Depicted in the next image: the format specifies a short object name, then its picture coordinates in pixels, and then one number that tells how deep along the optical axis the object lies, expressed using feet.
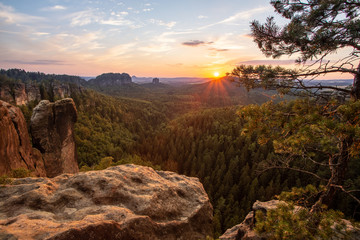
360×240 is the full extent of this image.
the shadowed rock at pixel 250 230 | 22.96
